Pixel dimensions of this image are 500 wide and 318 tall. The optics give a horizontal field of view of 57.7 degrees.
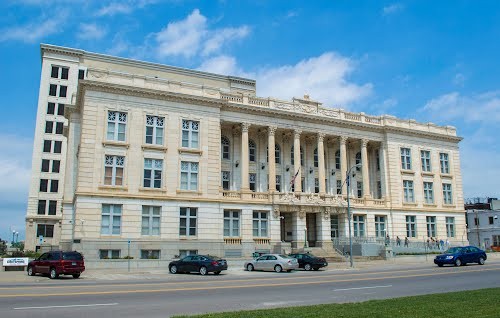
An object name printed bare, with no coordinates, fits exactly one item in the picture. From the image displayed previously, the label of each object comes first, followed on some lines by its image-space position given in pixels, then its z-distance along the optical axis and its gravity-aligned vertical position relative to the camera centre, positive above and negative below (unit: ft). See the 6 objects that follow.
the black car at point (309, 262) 121.60 -5.54
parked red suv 93.66 -4.51
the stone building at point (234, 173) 142.41 +25.43
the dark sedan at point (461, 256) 122.11 -4.32
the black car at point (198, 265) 105.81 -5.43
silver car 114.32 -5.61
